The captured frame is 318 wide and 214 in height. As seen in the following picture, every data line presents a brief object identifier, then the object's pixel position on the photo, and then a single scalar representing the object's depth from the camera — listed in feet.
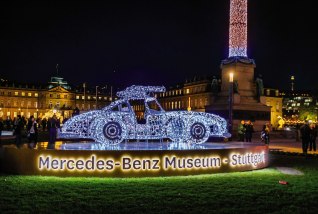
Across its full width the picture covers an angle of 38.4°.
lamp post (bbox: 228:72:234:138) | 78.06
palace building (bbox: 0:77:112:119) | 495.82
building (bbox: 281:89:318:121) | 341.62
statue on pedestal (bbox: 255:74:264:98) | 135.85
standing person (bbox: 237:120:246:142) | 92.59
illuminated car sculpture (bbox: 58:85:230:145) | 52.65
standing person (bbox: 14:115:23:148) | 75.46
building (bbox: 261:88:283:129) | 375.94
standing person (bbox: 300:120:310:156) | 76.68
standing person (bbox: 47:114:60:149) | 67.46
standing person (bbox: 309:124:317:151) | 87.03
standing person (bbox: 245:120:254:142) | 94.03
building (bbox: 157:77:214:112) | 396.78
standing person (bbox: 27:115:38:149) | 74.95
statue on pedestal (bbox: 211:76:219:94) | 143.41
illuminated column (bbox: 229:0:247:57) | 127.54
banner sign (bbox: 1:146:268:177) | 45.06
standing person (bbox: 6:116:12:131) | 165.18
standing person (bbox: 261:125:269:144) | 92.89
